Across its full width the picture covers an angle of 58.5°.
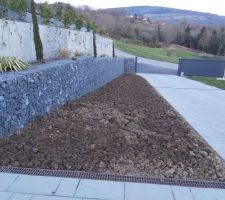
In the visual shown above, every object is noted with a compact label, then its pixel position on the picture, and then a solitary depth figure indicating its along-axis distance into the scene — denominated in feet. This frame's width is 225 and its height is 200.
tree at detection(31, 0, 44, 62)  18.90
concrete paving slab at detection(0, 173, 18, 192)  7.39
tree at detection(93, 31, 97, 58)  34.40
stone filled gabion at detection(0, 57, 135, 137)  10.00
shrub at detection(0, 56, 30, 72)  13.06
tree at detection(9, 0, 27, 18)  21.20
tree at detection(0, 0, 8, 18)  19.27
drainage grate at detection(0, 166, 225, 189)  8.11
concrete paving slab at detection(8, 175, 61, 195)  7.27
